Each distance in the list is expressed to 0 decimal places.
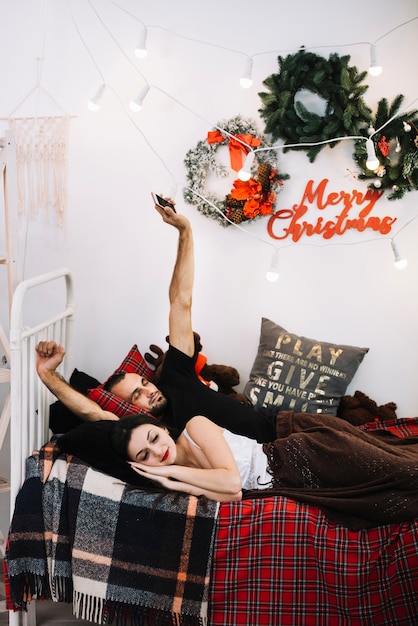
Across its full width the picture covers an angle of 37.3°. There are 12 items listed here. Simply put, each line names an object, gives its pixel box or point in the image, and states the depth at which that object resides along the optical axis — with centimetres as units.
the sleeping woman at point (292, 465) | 187
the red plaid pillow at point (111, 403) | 232
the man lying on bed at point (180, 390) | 231
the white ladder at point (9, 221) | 221
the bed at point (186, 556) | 178
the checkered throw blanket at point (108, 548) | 185
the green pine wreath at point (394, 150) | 247
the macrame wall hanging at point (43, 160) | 283
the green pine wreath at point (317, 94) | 249
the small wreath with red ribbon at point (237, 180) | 265
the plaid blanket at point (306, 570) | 175
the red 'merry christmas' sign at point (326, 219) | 261
